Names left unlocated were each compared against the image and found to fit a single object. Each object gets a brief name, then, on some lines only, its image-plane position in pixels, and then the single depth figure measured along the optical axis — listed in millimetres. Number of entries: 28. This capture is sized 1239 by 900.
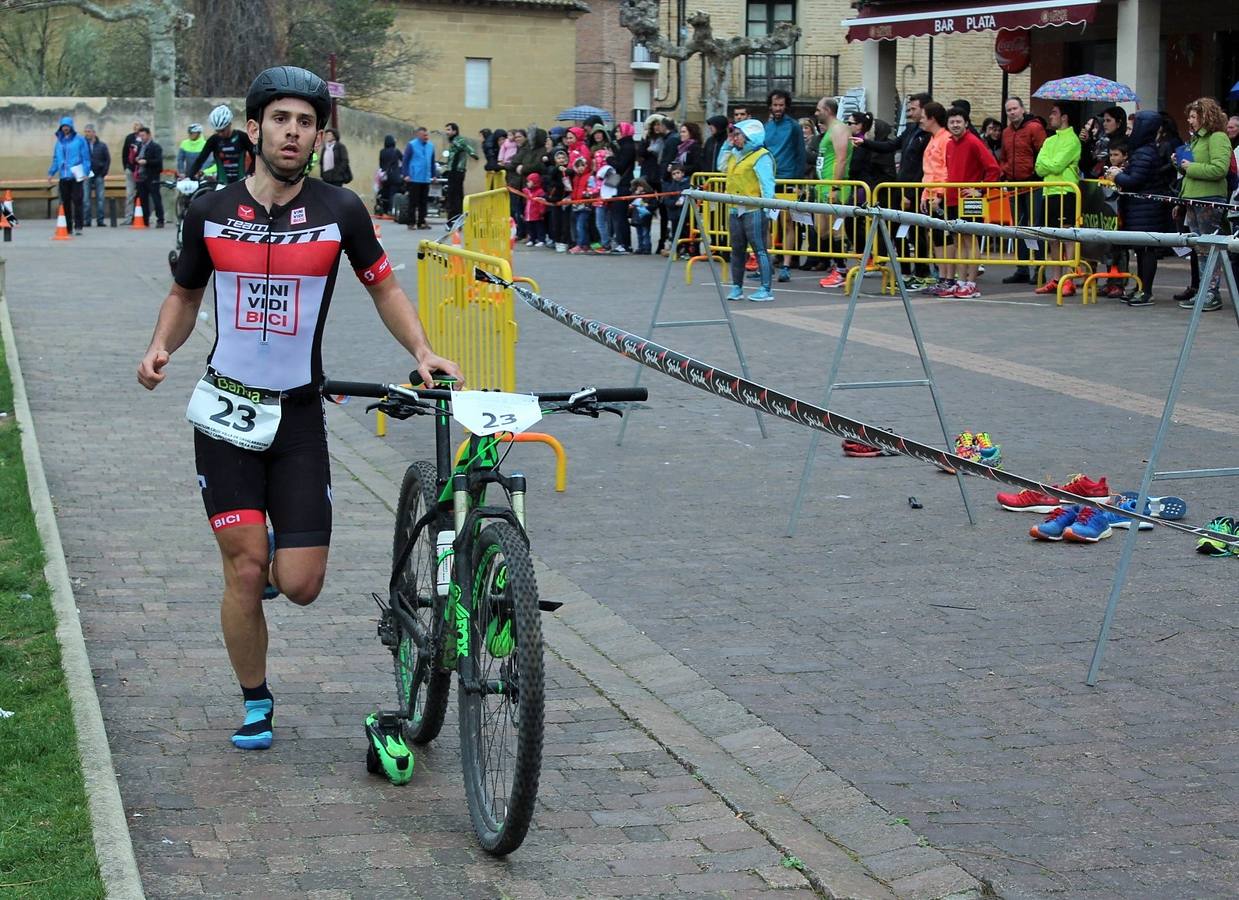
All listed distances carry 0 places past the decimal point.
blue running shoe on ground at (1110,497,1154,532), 7777
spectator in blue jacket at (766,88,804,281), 19734
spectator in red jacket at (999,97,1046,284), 18391
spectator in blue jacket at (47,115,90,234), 30359
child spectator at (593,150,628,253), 23891
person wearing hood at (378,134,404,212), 32875
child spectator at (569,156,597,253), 24609
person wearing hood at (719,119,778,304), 17219
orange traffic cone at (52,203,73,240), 29562
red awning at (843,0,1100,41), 21906
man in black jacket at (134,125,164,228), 32750
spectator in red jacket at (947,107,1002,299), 17797
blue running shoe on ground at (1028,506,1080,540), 7867
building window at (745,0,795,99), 57531
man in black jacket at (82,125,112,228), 32719
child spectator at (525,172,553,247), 25766
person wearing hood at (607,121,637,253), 23938
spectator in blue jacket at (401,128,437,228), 30250
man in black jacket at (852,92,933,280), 18500
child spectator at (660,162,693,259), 22378
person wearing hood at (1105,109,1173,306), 16234
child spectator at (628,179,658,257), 23438
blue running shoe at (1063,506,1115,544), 7809
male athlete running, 4887
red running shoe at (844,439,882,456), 10031
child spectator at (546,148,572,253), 25406
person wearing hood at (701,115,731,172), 21781
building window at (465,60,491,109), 54531
